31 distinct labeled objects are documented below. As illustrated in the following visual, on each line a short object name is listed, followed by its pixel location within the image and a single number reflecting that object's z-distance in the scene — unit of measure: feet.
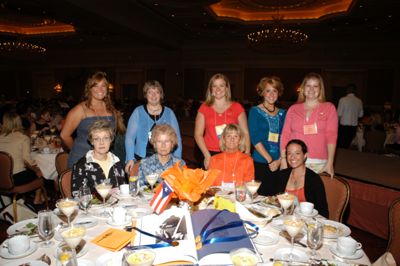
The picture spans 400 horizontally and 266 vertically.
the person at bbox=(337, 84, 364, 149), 23.45
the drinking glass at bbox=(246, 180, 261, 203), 7.10
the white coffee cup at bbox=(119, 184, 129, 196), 7.70
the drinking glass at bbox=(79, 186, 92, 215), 6.54
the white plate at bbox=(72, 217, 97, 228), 5.94
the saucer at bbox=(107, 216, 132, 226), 5.94
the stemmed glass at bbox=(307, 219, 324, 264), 4.89
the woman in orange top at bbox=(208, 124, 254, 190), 9.33
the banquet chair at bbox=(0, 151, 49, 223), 12.05
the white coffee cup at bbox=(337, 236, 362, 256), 4.95
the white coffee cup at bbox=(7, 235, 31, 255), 4.80
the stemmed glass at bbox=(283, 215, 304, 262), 5.05
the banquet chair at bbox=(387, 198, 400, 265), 6.87
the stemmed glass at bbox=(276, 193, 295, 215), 6.30
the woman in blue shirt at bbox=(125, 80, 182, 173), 10.75
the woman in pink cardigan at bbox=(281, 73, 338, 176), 9.74
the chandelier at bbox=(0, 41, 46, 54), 35.73
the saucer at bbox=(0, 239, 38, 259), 4.74
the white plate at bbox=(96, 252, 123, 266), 4.42
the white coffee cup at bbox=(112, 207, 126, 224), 5.93
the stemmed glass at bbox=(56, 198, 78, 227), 5.87
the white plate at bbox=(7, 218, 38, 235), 5.65
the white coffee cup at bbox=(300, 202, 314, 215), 6.59
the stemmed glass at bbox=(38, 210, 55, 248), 5.05
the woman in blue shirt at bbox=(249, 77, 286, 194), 10.80
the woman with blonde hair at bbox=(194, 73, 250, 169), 11.02
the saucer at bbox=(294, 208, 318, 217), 6.59
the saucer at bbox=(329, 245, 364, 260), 4.91
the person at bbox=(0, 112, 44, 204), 13.09
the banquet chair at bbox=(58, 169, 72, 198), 8.45
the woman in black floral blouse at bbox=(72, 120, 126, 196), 8.30
